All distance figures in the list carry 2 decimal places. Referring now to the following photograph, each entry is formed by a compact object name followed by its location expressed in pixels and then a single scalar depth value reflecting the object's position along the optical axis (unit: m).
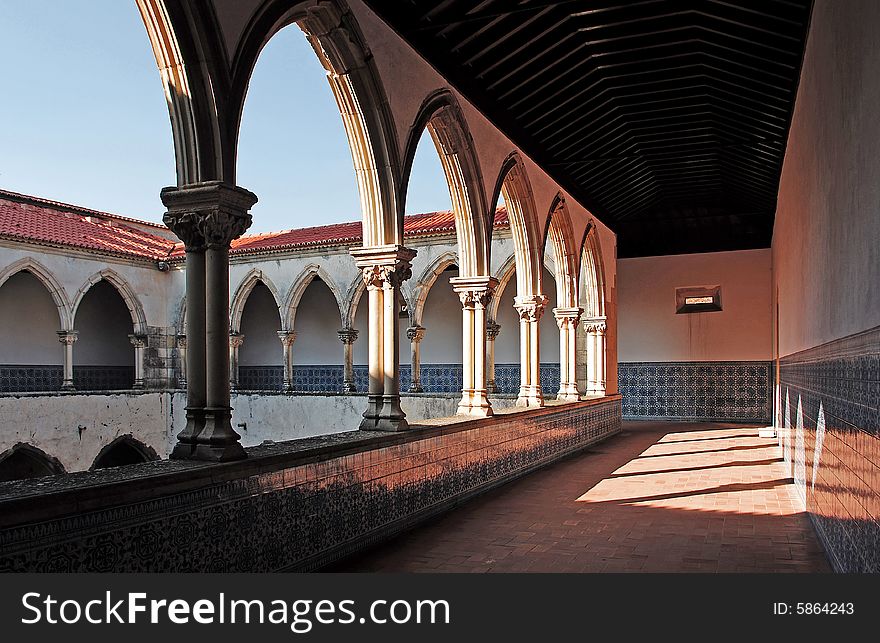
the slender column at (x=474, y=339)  7.75
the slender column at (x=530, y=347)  9.58
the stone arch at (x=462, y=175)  6.97
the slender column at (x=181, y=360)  16.84
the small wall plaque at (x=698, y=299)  15.75
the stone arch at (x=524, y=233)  9.41
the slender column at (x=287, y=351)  16.10
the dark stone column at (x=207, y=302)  4.01
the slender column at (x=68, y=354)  15.13
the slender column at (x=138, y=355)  16.53
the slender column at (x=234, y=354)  16.33
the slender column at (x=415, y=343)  15.03
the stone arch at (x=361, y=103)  5.22
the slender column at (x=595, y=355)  13.16
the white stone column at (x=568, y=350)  11.57
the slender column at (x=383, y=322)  5.94
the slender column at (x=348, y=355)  15.37
